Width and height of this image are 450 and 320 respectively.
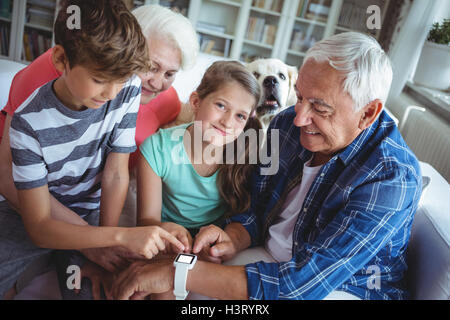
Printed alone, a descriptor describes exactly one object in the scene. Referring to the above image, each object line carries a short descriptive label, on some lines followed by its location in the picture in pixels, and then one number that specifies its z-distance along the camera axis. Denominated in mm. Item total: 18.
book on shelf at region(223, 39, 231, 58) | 3834
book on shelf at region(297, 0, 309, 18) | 3568
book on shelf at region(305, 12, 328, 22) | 3568
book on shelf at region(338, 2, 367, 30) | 3420
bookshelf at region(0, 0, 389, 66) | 3459
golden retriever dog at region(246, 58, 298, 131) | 1589
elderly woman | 900
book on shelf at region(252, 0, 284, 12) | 3639
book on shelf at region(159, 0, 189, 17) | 3711
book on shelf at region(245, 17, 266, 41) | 3713
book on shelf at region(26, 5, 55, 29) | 3500
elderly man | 828
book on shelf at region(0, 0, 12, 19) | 3394
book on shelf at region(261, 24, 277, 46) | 3703
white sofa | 846
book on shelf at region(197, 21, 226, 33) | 3785
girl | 1069
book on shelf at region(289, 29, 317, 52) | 3658
